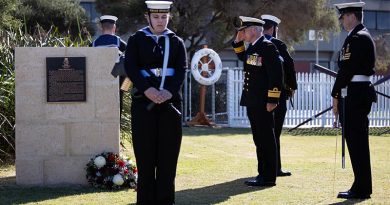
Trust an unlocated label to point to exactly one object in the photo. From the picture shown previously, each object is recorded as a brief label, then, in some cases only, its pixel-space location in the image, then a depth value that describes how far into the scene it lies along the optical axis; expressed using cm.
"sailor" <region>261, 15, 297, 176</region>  1398
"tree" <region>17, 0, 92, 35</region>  4307
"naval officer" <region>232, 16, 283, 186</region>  1273
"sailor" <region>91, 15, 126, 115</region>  1526
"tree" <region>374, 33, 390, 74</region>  7409
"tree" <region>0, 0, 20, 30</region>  1947
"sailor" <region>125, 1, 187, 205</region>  971
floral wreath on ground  1230
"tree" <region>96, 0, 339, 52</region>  4347
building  8699
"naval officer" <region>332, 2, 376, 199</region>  1114
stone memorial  1235
